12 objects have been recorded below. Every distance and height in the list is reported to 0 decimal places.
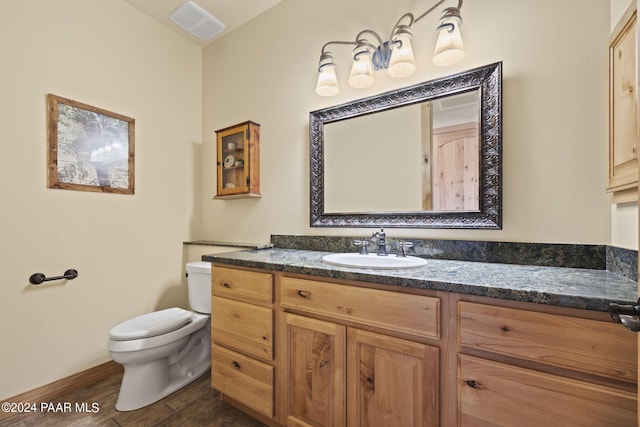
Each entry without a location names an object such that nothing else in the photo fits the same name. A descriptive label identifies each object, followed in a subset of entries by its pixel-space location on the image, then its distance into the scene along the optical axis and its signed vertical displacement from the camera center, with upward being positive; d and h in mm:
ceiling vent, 2117 +1550
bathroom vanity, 751 -462
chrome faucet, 1503 -162
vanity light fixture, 1311 +856
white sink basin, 1212 -240
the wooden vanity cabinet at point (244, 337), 1367 -659
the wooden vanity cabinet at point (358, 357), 977 -572
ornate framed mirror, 1324 +309
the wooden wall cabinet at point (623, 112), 900 +353
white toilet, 1587 -828
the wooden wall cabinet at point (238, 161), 2131 +416
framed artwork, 1750 +447
